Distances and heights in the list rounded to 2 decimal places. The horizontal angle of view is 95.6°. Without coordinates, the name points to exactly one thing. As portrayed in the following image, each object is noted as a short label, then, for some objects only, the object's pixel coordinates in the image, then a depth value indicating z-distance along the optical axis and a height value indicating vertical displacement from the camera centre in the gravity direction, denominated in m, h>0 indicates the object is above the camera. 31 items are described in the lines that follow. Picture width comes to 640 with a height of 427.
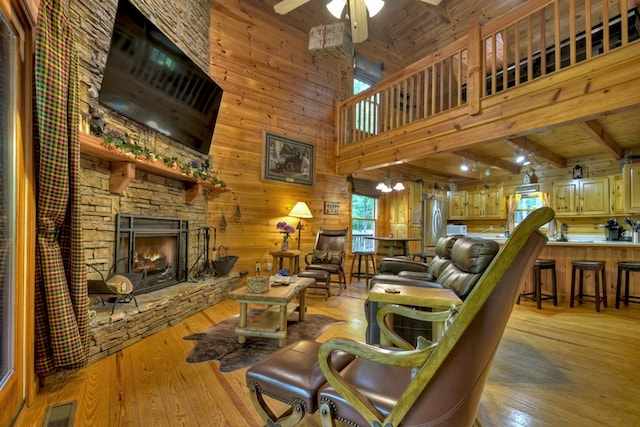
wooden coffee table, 2.47 -0.83
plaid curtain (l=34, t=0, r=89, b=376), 1.62 +0.10
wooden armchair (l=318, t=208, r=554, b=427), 0.76 -0.41
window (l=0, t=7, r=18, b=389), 1.47 +0.10
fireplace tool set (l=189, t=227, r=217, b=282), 4.02 -0.53
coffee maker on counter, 4.46 -0.09
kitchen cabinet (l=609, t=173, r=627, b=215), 5.10 +0.54
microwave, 7.47 -0.17
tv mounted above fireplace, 2.68 +1.49
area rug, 2.22 -1.07
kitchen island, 3.83 -0.47
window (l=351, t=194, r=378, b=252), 6.28 +0.01
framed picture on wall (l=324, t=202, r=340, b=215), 5.79 +0.26
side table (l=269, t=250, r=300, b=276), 4.52 -0.64
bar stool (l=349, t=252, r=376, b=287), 5.10 -0.87
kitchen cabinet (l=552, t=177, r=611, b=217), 5.42 +0.53
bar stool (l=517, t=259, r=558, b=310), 3.68 -0.77
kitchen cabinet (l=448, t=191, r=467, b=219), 7.71 +0.47
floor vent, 1.47 -1.04
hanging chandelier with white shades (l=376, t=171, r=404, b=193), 5.65 +0.72
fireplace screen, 2.86 -0.35
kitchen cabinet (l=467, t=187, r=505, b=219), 7.02 +0.48
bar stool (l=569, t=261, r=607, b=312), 3.57 -0.67
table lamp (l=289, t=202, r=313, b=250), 4.86 +0.16
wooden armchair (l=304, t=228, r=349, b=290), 4.47 -0.50
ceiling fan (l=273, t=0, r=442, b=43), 2.90 +2.24
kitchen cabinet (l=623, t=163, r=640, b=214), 4.88 +0.64
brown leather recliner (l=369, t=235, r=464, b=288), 2.81 -0.55
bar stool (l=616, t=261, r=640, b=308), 3.51 -0.68
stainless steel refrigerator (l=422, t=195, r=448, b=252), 7.00 +0.01
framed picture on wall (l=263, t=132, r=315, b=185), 5.04 +1.10
